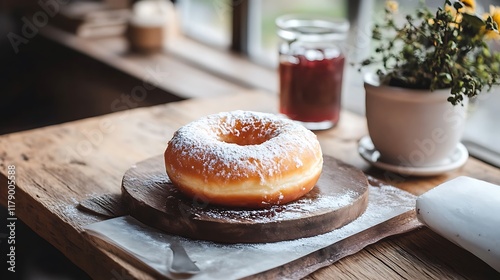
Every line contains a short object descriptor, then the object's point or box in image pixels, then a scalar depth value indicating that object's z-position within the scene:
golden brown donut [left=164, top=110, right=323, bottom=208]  0.90
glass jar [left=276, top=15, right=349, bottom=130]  1.34
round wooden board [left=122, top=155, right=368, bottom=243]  0.89
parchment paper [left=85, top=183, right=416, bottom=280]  0.82
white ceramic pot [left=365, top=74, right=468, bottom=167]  1.10
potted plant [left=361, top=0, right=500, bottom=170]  1.06
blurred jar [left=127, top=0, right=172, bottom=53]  2.26
